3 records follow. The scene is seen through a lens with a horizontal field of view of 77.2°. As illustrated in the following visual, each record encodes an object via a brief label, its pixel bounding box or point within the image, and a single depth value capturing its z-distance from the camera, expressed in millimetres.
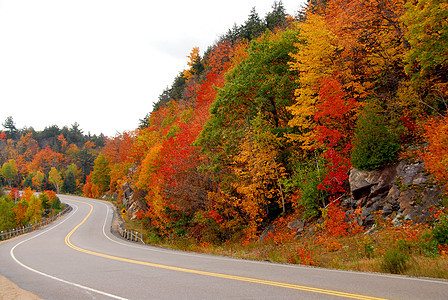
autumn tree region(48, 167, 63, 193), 107438
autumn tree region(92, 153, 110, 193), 88938
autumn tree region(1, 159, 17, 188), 117688
